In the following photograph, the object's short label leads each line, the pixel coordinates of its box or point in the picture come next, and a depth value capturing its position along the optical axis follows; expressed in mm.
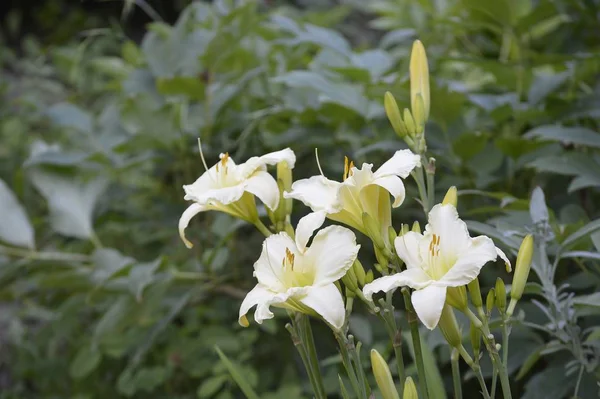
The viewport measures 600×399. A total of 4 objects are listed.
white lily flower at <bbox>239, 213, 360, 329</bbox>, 1386
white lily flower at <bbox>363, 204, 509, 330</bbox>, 1357
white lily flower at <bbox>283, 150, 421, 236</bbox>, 1431
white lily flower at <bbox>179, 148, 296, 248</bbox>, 1490
